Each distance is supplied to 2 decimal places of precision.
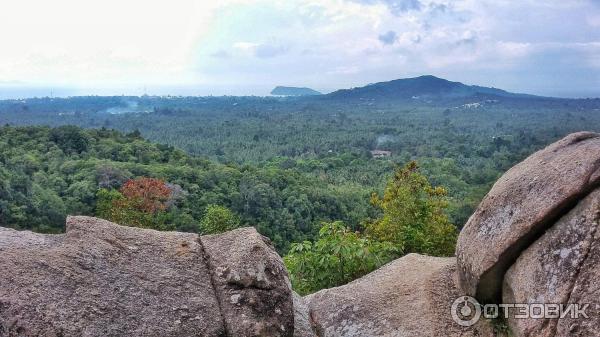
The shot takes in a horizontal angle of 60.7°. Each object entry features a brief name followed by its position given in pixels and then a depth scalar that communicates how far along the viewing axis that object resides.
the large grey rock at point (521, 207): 6.37
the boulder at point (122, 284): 5.60
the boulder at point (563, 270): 5.70
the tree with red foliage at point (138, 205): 21.75
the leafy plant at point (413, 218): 13.22
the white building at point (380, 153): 111.56
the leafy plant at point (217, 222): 20.36
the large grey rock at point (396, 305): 7.41
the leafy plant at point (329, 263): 10.29
